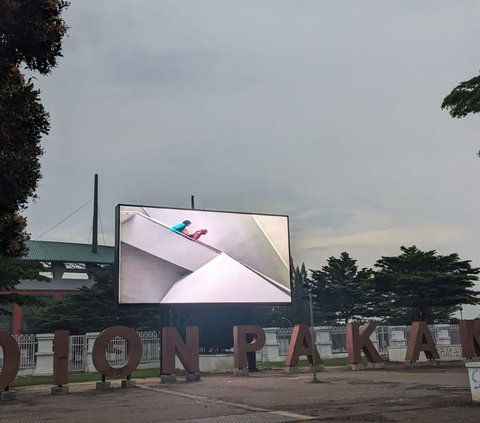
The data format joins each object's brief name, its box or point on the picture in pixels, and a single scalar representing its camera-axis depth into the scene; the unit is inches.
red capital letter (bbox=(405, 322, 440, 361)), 1104.2
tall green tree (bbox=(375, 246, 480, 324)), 1396.4
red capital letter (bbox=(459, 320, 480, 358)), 1151.0
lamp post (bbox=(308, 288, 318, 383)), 836.1
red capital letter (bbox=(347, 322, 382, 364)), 1075.3
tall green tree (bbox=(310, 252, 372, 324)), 1780.3
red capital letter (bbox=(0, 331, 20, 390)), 759.1
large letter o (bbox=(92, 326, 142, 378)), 849.5
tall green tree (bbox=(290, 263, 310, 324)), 2743.6
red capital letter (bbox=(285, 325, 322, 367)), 1040.2
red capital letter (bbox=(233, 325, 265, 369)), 1034.1
